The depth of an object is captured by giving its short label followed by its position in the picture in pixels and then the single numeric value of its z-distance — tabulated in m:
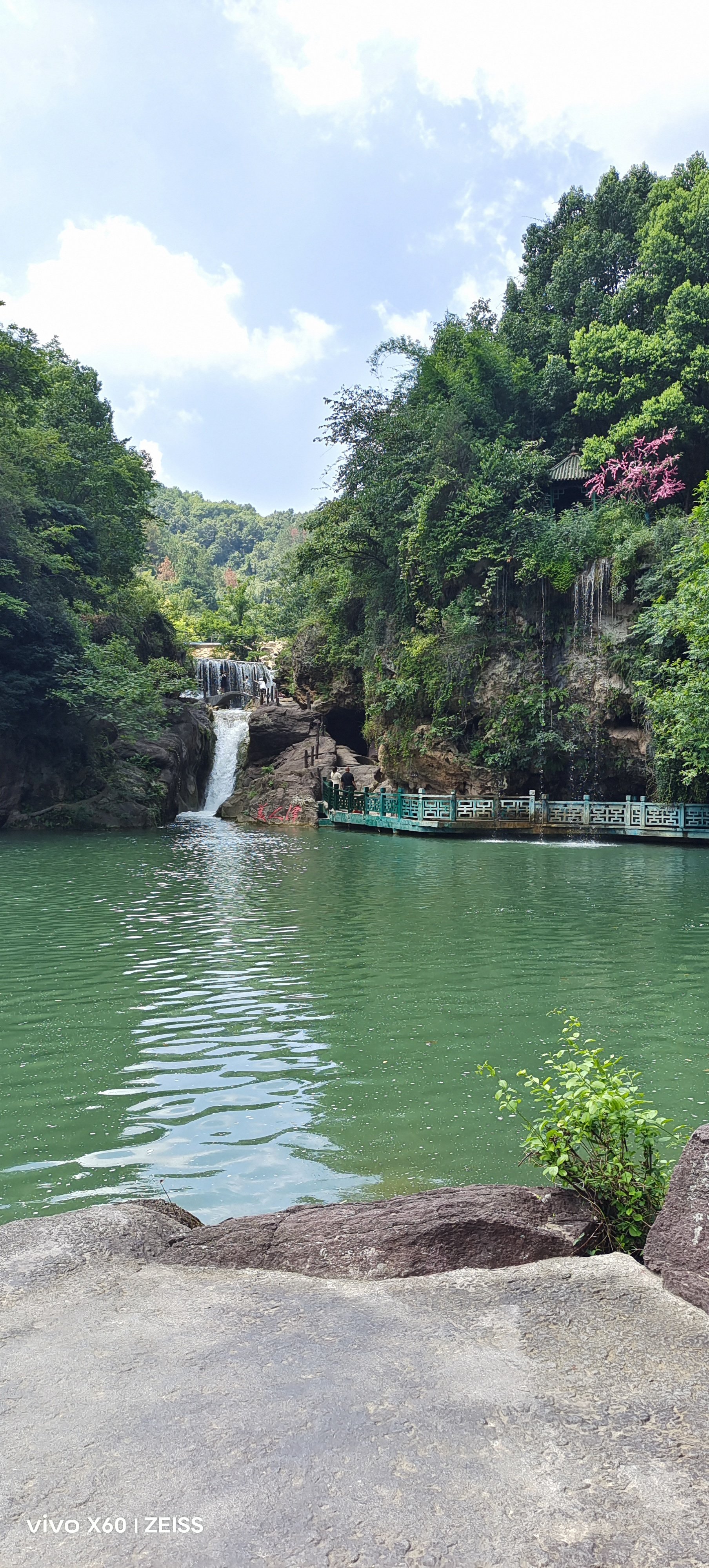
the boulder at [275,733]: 35.47
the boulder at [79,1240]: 3.00
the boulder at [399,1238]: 3.15
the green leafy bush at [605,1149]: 3.32
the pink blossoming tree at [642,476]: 29.41
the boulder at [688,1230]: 2.68
